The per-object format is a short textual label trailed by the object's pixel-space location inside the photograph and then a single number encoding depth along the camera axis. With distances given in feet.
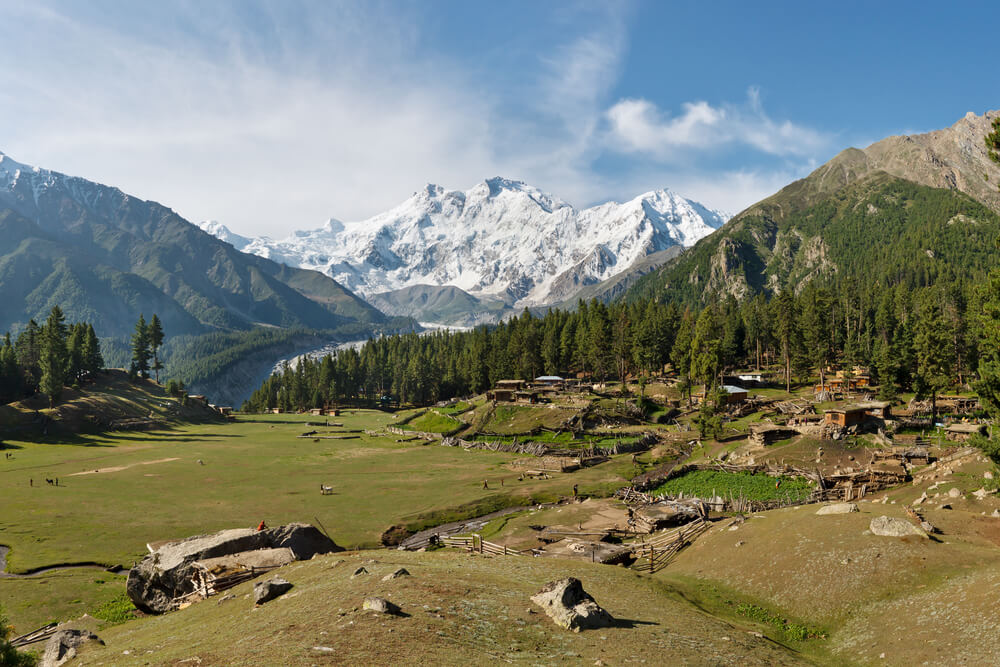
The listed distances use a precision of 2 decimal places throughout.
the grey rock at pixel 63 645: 60.39
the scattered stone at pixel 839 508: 120.67
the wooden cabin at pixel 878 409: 253.44
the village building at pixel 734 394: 348.06
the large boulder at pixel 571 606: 63.82
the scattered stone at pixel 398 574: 73.60
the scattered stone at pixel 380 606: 58.85
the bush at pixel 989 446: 105.09
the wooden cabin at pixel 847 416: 237.45
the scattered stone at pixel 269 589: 72.90
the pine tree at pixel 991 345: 103.45
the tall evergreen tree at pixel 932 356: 257.34
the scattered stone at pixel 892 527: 103.14
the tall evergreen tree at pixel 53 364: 363.56
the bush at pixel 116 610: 95.28
